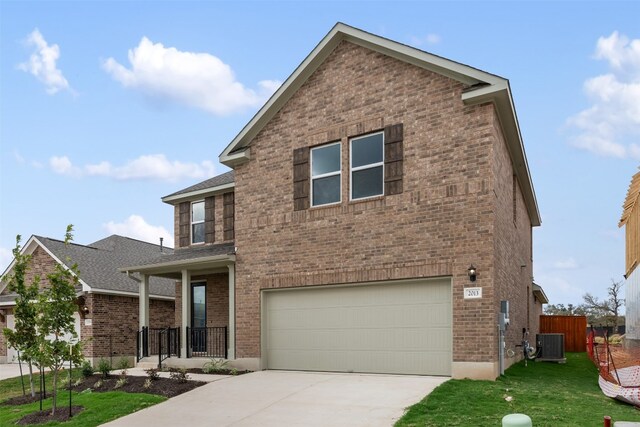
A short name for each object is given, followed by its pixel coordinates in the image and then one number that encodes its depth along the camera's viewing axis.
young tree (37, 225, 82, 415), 12.11
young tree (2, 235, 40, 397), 13.52
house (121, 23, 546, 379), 12.81
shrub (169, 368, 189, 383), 14.10
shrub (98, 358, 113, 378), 15.95
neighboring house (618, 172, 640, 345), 20.16
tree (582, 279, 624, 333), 48.45
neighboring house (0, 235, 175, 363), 22.50
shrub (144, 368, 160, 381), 14.49
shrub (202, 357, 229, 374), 15.97
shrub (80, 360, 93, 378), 16.41
